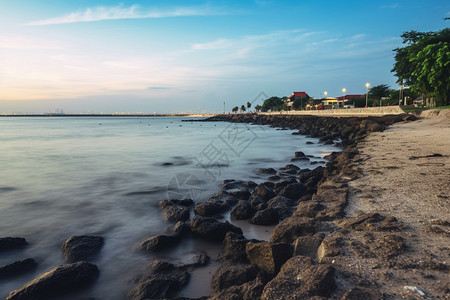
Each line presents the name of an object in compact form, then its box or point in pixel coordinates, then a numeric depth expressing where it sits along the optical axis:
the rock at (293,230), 3.65
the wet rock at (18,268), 3.80
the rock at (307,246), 3.01
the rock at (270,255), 2.91
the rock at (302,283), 2.18
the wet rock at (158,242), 4.41
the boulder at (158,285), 3.15
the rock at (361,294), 2.06
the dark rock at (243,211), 5.45
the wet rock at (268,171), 10.44
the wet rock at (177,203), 6.54
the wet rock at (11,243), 4.59
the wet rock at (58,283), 3.24
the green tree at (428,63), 25.30
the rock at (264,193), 6.45
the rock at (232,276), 2.93
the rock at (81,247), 4.28
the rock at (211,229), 4.52
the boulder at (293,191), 6.42
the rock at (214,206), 5.79
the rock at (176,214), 5.61
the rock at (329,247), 2.83
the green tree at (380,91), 63.78
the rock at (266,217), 5.11
